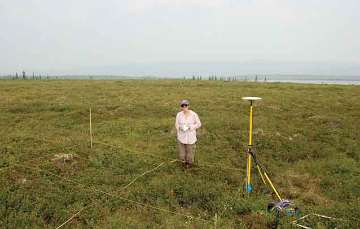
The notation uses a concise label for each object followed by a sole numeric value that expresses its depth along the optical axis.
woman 8.28
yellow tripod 7.21
